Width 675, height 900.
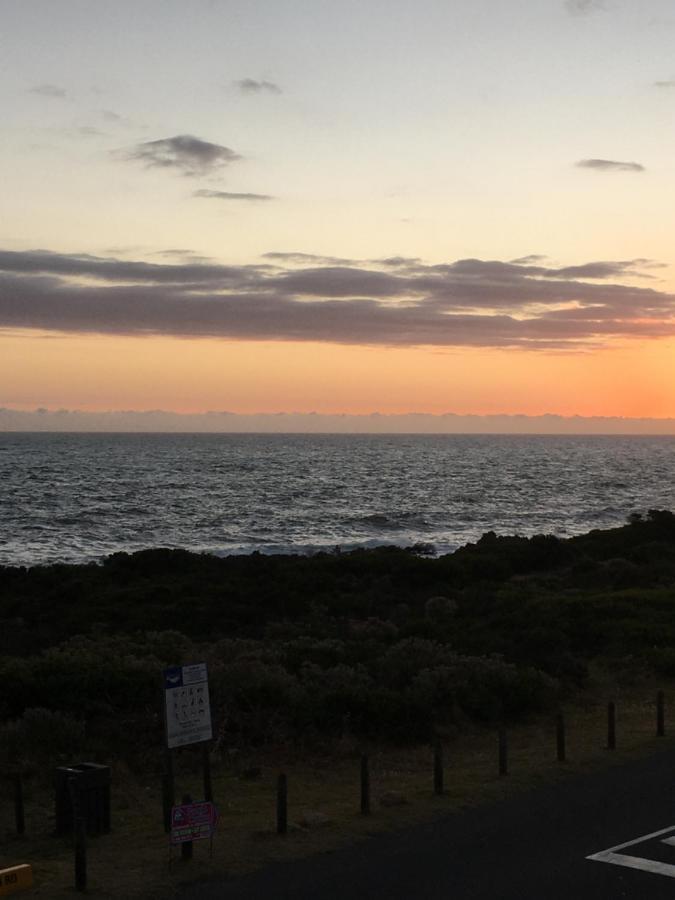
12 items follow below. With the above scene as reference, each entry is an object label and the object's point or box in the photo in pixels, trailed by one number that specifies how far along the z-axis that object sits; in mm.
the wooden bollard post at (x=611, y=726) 17594
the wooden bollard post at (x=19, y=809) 13586
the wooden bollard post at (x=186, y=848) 12180
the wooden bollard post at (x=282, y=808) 13117
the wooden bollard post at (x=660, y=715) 18511
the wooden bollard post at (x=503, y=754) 16016
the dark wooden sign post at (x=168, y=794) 13492
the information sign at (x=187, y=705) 12938
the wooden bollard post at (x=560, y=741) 16906
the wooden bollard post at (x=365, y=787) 14117
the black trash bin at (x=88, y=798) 13234
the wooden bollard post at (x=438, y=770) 14992
